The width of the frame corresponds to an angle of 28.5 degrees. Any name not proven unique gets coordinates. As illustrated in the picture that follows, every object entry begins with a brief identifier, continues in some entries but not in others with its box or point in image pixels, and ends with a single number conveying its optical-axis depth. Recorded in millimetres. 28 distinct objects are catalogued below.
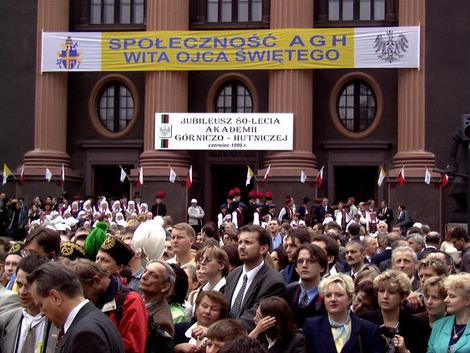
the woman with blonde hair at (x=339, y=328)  8258
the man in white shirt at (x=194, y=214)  34625
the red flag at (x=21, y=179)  38094
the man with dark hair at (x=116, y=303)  7270
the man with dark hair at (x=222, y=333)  6230
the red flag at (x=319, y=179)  36562
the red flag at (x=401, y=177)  35594
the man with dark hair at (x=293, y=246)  11289
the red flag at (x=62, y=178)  38125
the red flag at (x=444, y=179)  35062
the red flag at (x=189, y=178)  36169
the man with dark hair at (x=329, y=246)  10641
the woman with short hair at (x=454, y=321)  8453
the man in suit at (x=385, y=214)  32438
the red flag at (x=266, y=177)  36375
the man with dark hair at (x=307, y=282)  9352
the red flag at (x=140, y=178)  36500
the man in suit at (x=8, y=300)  8485
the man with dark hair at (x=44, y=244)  9430
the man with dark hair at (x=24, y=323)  7785
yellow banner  36438
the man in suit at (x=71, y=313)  5996
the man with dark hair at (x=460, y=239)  14227
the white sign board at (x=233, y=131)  35562
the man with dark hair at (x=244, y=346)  4883
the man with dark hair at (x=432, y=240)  14633
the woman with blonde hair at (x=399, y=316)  8844
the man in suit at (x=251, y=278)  9102
